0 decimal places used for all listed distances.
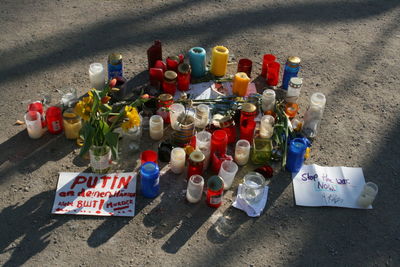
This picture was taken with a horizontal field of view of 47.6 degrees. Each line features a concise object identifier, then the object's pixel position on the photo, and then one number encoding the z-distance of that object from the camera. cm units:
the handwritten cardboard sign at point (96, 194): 264
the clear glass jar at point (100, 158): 272
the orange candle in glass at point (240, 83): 337
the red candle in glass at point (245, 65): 356
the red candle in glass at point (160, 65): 340
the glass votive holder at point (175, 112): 308
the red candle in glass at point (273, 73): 355
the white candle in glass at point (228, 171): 274
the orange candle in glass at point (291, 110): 333
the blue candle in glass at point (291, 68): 351
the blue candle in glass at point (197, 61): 353
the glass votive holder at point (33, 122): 296
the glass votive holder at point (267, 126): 308
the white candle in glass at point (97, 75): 331
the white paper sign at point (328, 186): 280
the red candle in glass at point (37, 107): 304
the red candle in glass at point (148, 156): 284
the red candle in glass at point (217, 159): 284
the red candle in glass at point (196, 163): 273
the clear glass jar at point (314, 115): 315
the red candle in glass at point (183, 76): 338
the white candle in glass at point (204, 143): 285
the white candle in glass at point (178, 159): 282
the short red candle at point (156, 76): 334
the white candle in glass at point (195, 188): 264
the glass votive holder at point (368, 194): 273
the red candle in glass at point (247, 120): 305
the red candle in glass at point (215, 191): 262
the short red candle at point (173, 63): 342
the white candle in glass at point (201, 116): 311
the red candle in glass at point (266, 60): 362
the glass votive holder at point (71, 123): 298
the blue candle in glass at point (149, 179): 262
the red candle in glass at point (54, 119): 300
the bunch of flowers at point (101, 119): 253
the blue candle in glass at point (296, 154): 286
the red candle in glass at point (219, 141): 287
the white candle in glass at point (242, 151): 291
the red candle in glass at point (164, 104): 313
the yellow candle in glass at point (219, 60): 354
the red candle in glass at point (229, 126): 303
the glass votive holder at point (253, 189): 274
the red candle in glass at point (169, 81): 329
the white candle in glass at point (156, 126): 303
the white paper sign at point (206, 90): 345
